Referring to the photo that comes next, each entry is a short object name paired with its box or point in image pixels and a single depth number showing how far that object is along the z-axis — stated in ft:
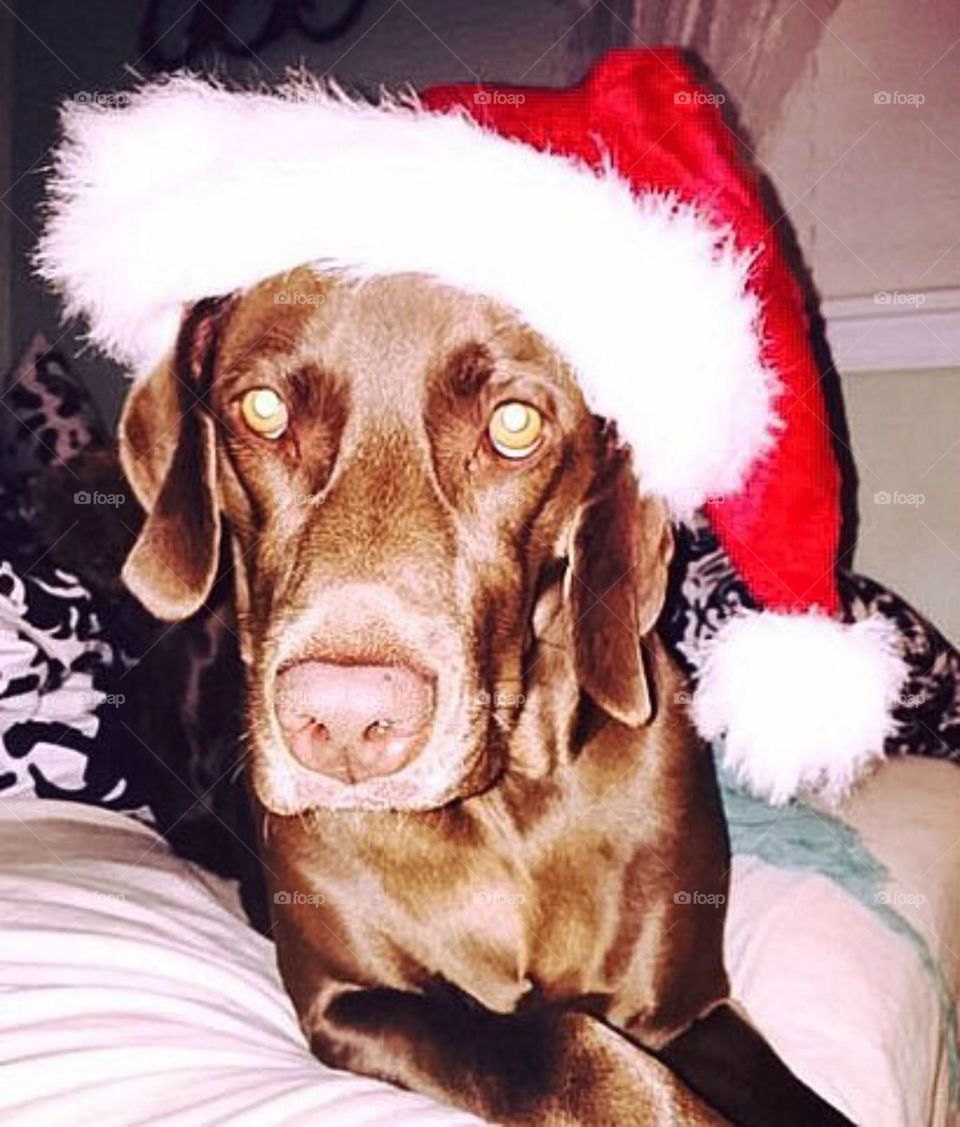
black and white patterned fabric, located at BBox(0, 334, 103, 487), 2.28
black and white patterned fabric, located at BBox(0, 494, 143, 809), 1.56
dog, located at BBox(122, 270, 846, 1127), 1.08
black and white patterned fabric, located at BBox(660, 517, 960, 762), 1.84
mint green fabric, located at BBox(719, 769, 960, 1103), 1.35
